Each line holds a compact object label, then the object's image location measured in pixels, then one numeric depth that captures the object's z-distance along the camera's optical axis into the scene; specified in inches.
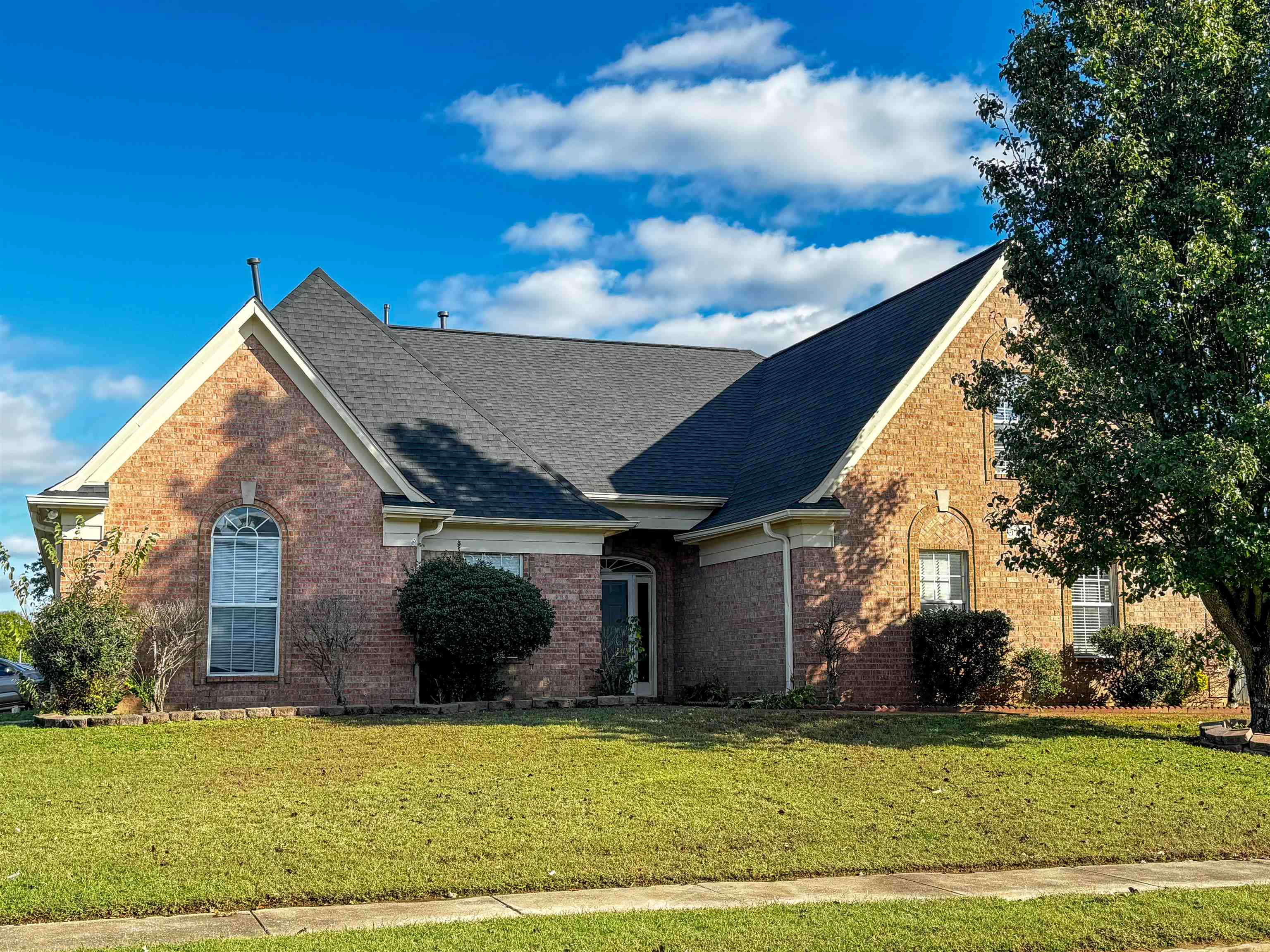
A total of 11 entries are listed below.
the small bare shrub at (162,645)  672.4
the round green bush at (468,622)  713.6
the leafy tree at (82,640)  641.0
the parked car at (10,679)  992.2
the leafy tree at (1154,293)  591.5
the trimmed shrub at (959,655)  788.6
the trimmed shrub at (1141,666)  844.0
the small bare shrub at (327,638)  724.0
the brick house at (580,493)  720.3
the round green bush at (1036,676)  819.4
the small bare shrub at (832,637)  780.6
